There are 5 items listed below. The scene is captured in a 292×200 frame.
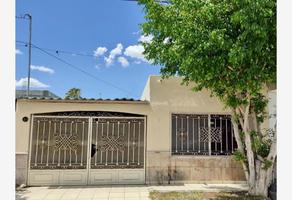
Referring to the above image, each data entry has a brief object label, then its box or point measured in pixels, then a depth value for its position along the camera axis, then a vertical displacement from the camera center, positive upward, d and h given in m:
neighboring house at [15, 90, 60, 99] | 15.80 +2.35
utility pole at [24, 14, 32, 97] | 14.37 +4.45
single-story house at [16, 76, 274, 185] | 8.30 -0.84
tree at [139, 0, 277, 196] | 5.13 +1.81
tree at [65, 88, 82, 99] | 27.79 +3.78
